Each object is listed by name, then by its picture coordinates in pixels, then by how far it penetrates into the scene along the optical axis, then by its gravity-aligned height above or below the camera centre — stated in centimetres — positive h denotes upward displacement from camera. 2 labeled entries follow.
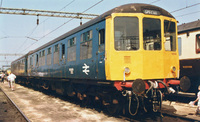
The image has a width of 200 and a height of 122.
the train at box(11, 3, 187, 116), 696 +39
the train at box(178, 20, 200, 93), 1106 +89
